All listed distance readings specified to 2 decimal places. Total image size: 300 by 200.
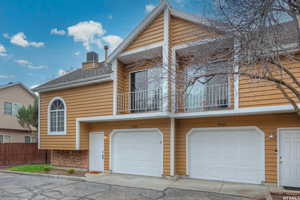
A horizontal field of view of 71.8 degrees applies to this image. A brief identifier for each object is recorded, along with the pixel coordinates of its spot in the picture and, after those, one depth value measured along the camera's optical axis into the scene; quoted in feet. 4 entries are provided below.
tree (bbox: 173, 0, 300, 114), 14.88
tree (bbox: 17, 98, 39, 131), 60.03
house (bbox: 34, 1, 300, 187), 24.75
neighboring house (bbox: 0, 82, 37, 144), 62.64
